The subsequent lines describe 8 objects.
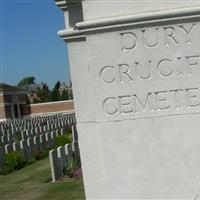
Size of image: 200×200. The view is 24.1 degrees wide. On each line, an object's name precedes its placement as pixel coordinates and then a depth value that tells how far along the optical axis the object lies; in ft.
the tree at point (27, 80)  432.66
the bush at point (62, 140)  45.01
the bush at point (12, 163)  34.35
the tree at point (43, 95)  233.23
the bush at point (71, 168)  29.16
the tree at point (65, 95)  227.40
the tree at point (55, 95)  215.72
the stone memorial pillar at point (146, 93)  9.92
